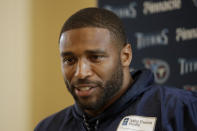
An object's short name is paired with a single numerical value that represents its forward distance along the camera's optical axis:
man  1.71
